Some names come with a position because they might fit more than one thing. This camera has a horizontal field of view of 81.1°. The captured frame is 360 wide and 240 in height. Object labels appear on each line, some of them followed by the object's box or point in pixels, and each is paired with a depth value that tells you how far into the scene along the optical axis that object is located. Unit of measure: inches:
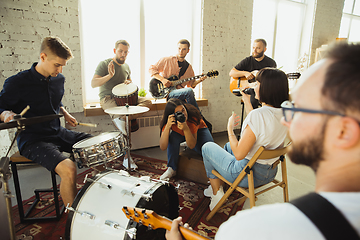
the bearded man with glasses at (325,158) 15.2
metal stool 68.4
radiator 140.8
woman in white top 56.4
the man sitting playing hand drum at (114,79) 117.0
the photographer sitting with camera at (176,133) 91.5
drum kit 43.2
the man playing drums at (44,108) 65.7
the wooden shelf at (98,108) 120.0
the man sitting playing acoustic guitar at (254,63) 144.3
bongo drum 107.2
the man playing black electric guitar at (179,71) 130.7
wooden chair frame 55.3
